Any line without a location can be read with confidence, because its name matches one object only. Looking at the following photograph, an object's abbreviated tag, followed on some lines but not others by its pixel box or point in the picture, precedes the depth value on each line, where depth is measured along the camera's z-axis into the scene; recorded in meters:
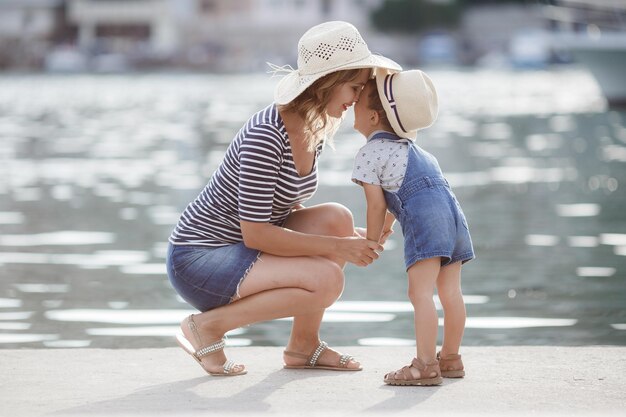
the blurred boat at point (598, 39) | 40.00
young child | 5.16
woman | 5.16
